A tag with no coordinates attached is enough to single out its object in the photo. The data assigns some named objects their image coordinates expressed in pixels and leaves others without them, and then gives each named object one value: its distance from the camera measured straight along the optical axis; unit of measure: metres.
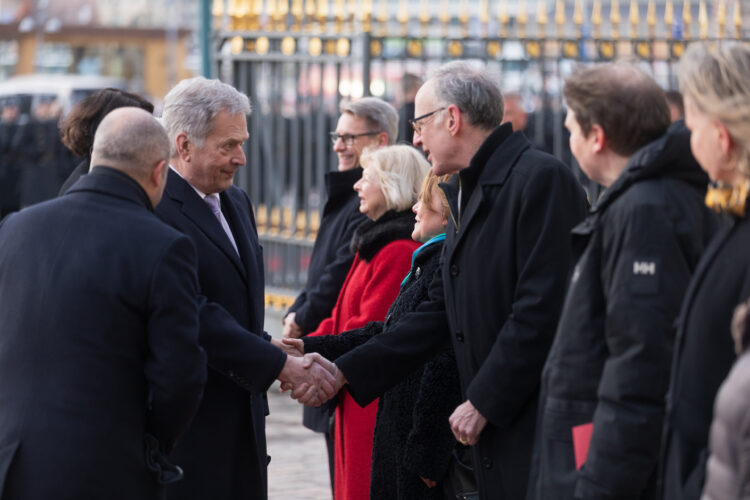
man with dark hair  4.63
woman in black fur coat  6.56
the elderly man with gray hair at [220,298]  6.28
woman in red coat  7.78
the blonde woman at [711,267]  4.12
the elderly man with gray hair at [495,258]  5.94
